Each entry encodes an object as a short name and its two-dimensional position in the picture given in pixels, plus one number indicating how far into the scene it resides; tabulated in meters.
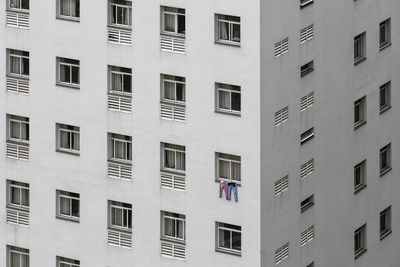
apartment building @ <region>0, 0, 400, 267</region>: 97.50
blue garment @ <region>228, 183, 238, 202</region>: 98.88
